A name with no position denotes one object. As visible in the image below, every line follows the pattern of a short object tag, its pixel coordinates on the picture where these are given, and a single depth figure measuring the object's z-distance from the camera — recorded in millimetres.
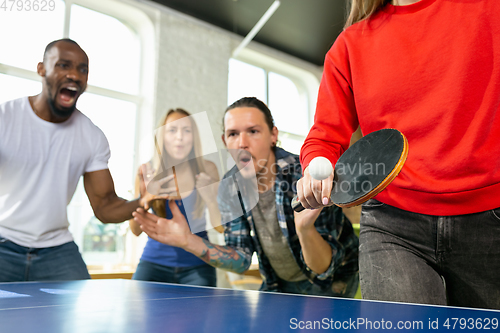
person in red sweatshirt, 849
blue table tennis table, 581
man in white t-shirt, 1598
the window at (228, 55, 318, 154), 5527
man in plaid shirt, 1590
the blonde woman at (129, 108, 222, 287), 1839
